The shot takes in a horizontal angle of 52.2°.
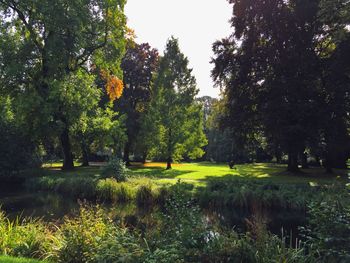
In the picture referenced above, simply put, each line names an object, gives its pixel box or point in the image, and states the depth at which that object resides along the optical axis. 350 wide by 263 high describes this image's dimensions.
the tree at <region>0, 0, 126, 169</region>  26.41
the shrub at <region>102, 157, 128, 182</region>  21.88
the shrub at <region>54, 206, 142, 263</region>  6.58
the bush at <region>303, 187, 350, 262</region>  5.82
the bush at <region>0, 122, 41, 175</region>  26.39
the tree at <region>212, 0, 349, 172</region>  25.83
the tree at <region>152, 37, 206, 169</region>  35.44
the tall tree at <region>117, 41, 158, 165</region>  42.53
